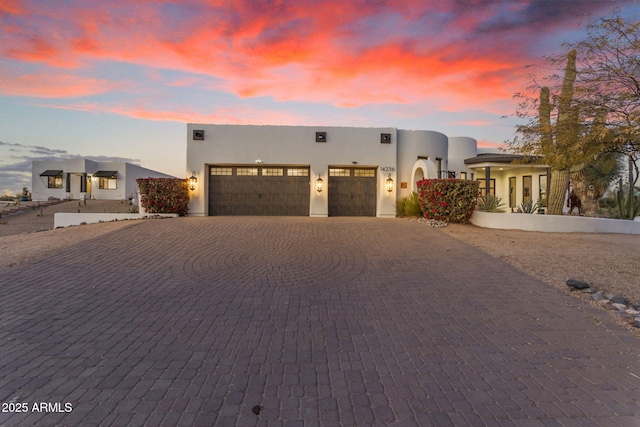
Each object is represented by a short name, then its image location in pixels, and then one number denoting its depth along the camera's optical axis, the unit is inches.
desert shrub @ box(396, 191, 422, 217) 577.6
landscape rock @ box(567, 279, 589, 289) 211.9
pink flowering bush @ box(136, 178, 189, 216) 581.6
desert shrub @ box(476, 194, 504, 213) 527.2
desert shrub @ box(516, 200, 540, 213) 540.1
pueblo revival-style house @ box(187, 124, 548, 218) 629.9
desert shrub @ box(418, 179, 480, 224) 507.8
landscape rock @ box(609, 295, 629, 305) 188.6
